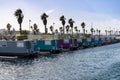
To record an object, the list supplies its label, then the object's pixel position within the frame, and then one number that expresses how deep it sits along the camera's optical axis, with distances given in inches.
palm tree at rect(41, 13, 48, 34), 3213.0
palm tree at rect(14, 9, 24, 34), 2719.0
